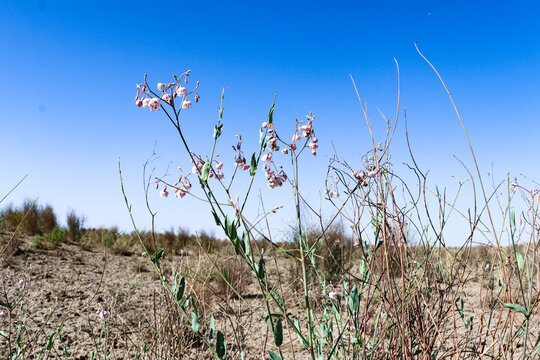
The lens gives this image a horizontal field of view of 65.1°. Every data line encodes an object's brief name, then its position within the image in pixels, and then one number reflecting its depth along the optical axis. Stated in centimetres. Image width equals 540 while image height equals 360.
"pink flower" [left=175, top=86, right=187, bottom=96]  160
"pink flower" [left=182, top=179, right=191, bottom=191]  180
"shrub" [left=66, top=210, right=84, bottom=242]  952
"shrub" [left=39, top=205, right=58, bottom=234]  956
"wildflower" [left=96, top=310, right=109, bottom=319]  275
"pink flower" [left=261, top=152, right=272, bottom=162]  176
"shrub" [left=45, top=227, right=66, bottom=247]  777
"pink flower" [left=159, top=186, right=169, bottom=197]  186
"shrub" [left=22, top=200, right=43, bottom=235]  916
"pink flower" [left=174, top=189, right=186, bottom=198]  177
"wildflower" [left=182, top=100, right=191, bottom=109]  158
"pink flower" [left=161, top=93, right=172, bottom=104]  156
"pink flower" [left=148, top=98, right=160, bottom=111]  155
